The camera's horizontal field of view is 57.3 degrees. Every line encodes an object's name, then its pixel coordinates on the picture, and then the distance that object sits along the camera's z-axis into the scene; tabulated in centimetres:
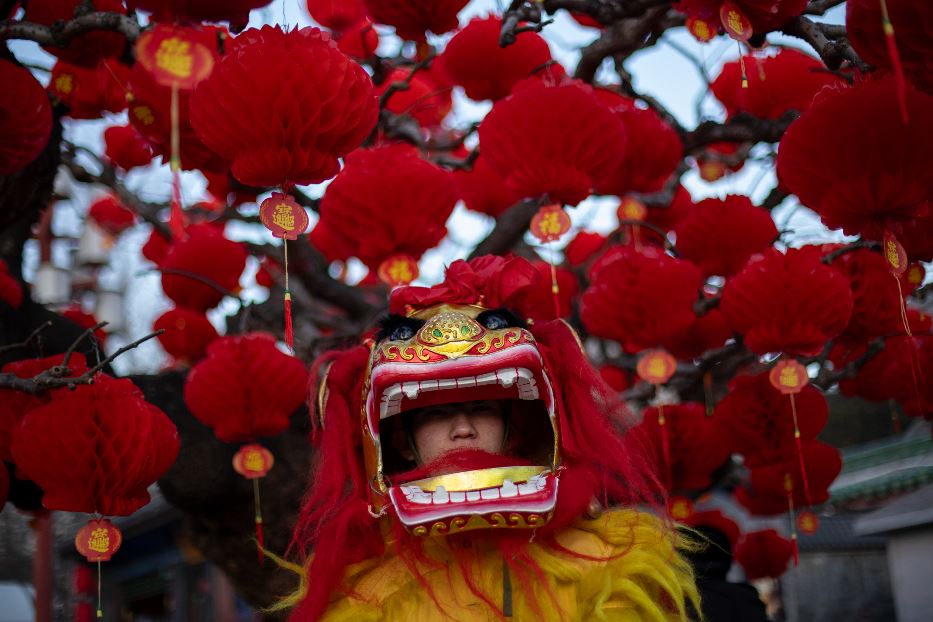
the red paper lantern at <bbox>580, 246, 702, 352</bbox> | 374
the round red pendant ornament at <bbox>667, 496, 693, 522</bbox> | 450
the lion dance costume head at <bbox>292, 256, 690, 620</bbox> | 246
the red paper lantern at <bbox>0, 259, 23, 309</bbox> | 345
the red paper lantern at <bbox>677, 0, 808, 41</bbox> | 257
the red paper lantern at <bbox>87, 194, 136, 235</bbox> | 806
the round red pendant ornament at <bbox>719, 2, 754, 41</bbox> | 255
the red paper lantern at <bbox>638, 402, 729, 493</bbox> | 426
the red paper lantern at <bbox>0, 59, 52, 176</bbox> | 275
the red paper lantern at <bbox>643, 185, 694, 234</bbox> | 519
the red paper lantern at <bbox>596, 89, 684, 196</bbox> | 396
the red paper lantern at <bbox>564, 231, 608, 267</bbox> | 663
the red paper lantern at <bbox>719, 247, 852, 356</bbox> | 338
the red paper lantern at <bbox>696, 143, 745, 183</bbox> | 586
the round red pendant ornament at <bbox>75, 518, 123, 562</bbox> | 282
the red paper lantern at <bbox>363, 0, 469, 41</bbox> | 329
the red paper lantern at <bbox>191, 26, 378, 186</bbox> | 239
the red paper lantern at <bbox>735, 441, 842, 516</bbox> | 441
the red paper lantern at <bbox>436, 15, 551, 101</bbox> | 400
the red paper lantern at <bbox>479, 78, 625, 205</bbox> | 320
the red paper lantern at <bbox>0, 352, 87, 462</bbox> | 287
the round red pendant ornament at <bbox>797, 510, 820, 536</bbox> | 471
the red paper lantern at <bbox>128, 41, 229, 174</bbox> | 296
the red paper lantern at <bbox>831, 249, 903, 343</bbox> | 389
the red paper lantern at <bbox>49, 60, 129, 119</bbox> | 345
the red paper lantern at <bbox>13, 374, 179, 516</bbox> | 265
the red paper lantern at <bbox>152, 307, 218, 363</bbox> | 437
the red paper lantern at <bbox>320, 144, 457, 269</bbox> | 335
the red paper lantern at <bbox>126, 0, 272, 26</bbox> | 225
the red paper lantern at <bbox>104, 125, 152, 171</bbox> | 529
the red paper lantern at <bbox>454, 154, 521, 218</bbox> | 501
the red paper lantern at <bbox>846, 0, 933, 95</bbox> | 189
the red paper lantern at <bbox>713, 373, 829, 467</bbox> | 410
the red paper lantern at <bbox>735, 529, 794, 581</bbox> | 573
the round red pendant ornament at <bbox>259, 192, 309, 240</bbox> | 258
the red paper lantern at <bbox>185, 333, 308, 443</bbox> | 355
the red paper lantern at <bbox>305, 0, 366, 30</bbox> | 473
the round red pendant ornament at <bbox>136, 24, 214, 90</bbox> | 204
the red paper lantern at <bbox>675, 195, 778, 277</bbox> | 402
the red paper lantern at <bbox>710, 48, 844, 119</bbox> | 445
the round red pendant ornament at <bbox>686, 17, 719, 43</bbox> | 278
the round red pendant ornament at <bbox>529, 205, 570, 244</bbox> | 339
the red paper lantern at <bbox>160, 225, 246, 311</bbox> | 441
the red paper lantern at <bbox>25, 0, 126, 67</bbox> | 304
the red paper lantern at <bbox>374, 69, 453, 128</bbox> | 632
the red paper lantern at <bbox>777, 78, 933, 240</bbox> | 218
